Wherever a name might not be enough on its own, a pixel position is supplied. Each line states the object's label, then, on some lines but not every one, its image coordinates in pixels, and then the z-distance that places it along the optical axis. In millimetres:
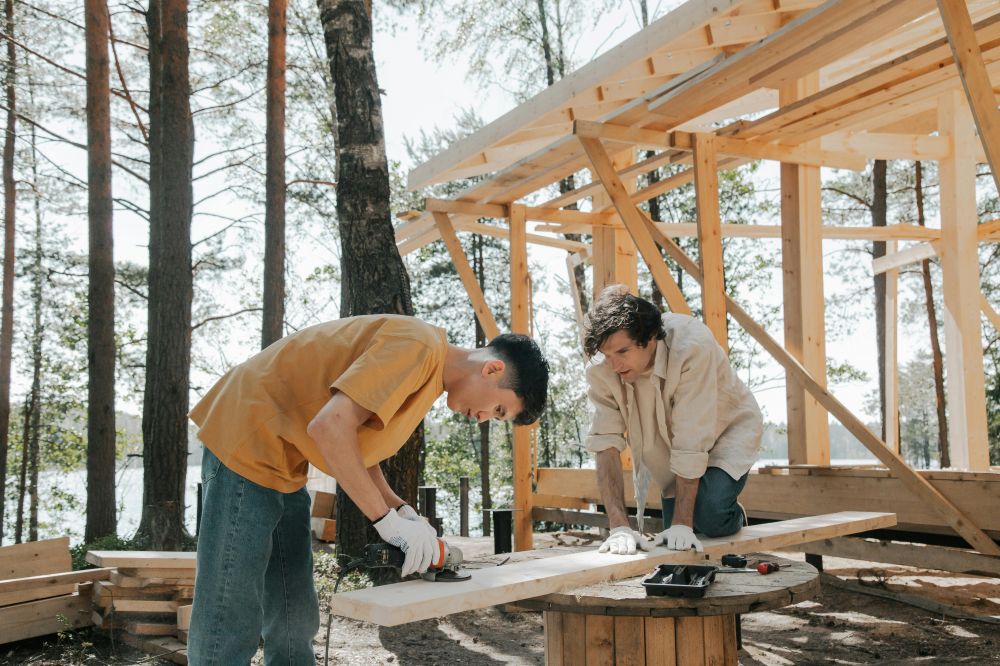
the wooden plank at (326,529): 8922
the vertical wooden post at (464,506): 11309
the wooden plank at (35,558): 5027
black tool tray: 2213
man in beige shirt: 3057
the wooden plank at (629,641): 2389
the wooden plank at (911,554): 4242
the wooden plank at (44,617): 4723
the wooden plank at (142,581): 4762
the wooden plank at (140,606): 4703
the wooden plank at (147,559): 4758
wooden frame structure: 4152
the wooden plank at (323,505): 9438
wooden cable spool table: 2217
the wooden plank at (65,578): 4887
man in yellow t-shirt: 2232
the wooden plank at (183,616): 4566
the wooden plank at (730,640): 2467
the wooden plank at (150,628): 4691
